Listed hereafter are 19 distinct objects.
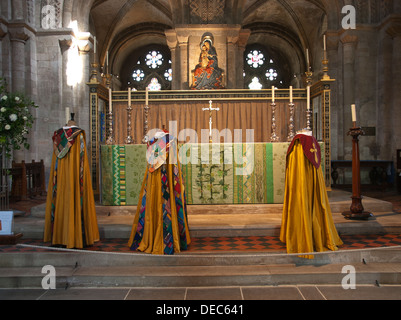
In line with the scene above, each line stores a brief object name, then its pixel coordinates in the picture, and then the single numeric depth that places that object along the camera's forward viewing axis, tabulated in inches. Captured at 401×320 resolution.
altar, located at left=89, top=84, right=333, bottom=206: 233.3
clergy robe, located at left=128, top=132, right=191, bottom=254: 157.8
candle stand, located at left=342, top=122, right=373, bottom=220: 205.3
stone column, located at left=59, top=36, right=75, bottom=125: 427.2
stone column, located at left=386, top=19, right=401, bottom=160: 415.2
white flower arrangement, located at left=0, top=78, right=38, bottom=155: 228.5
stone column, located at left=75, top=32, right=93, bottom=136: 440.5
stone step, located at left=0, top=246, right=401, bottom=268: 153.9
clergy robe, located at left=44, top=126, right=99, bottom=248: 164.2
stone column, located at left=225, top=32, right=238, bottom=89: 464.4
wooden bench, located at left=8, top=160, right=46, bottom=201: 327.3
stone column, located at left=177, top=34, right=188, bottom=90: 466.3
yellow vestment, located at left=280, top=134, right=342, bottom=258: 155.8
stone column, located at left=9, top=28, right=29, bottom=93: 392.2
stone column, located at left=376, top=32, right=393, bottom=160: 422.9
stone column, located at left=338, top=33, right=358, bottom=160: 439.2
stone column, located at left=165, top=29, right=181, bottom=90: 477.1
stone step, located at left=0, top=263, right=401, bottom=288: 141.6
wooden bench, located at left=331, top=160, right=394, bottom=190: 392.5
